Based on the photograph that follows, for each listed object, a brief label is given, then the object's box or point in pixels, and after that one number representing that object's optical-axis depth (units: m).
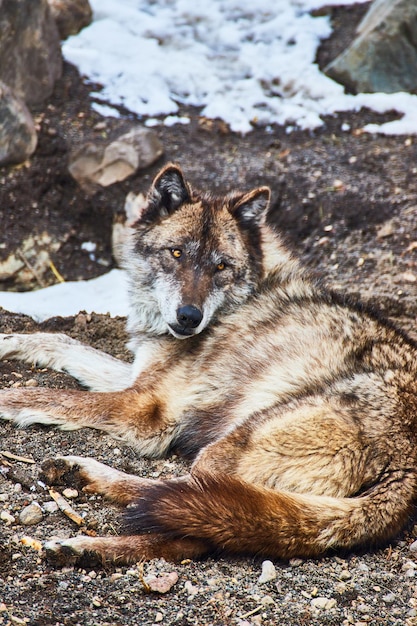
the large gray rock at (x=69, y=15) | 17.66
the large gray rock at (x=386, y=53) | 16.62
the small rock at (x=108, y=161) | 14.77
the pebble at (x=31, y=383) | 9.37
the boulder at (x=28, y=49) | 14.74
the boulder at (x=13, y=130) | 13.91
